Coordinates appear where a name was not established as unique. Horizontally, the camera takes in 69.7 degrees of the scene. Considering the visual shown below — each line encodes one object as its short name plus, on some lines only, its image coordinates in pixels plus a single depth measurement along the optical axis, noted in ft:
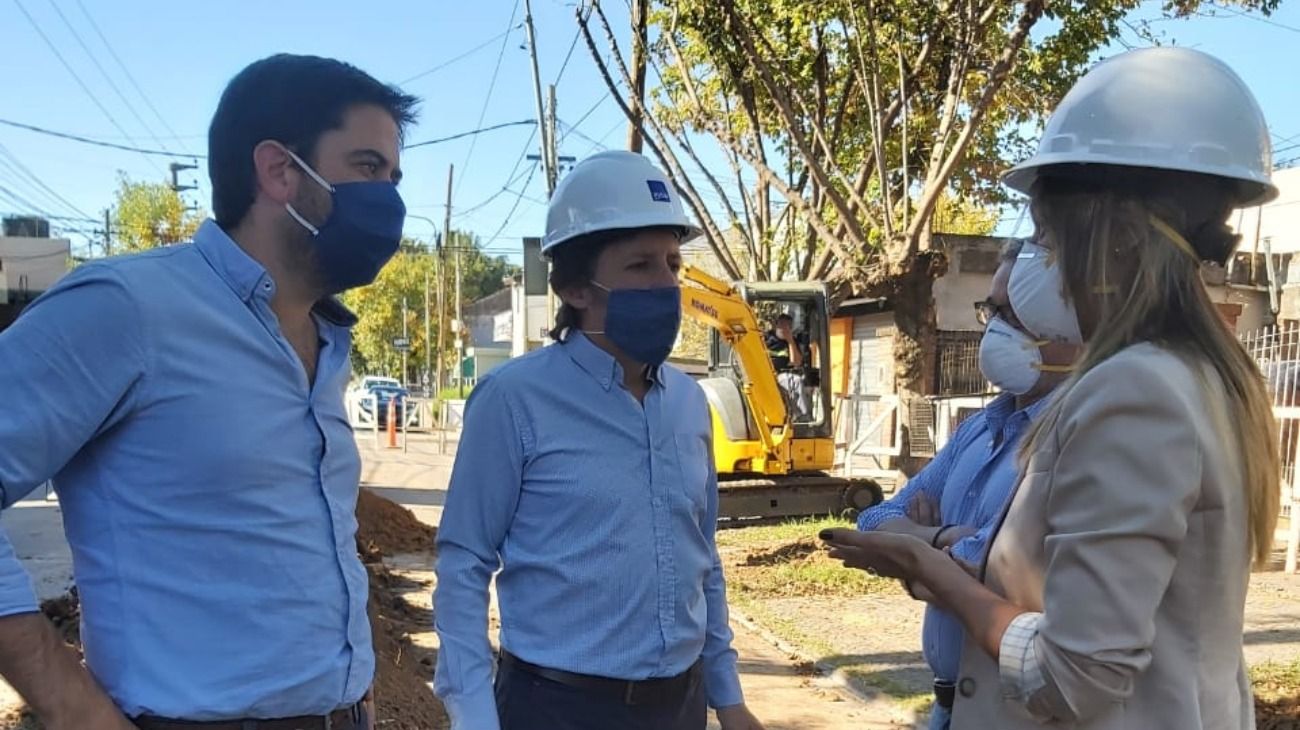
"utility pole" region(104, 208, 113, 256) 146.50
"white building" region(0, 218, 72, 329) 80.07
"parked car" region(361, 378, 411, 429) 102.83
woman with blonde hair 4.20
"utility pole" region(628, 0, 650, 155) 43.62
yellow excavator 37.27
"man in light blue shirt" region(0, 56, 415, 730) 4.92
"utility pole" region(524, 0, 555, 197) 59.61
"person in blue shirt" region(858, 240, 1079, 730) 7.10
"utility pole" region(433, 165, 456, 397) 117.50
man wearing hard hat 6.93
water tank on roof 101.86
